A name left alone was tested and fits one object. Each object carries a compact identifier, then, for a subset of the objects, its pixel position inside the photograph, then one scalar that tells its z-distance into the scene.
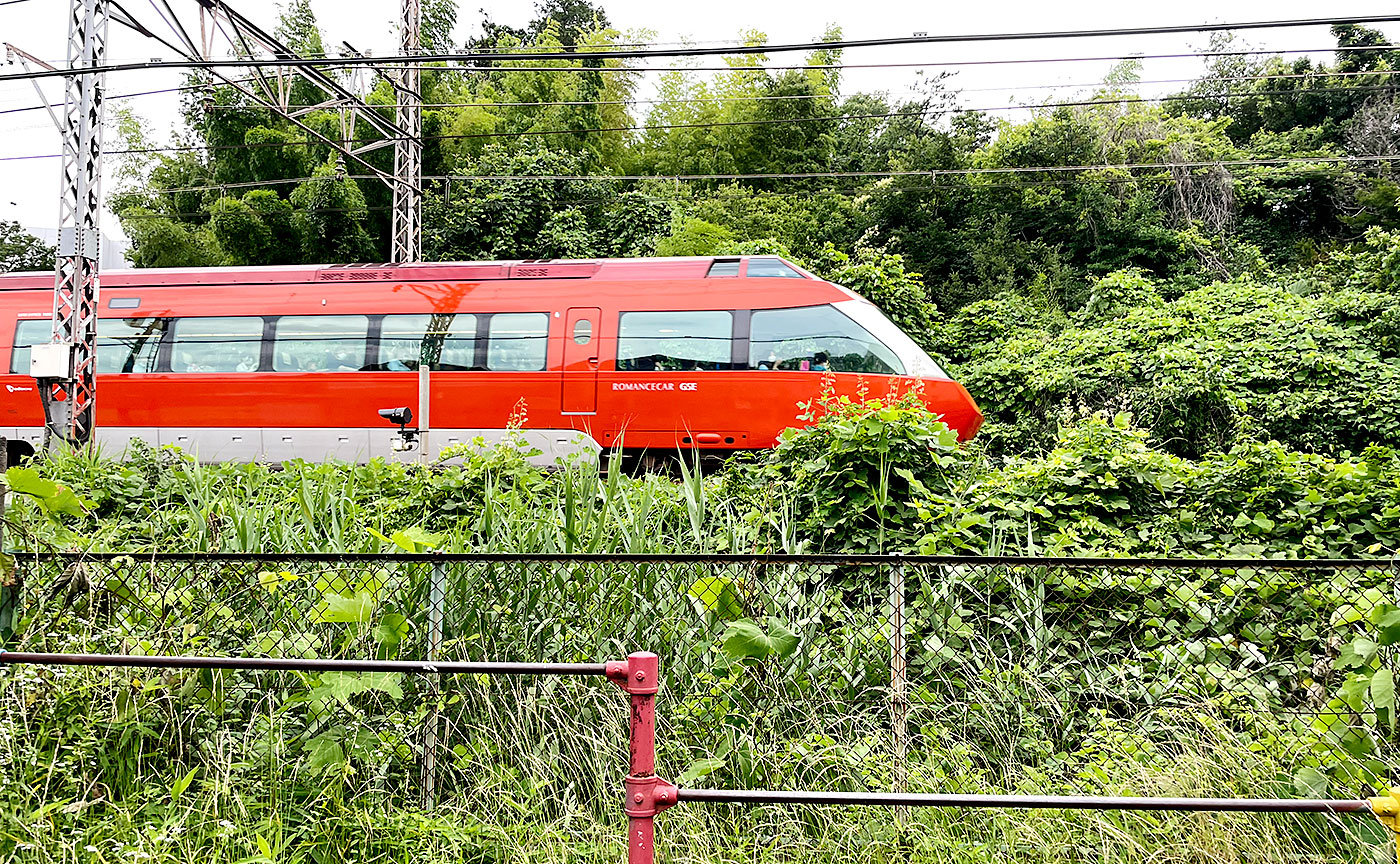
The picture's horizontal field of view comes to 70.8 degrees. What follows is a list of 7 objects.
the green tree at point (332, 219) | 22.06
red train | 10.33
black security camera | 11.07
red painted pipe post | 2.17
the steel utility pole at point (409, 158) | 15.92
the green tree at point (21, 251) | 34.16
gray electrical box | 9.40
